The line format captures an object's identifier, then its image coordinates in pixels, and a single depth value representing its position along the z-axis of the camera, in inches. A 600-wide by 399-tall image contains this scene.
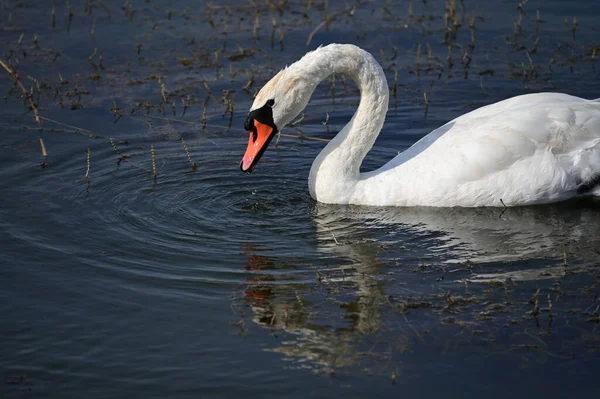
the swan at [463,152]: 674.2
